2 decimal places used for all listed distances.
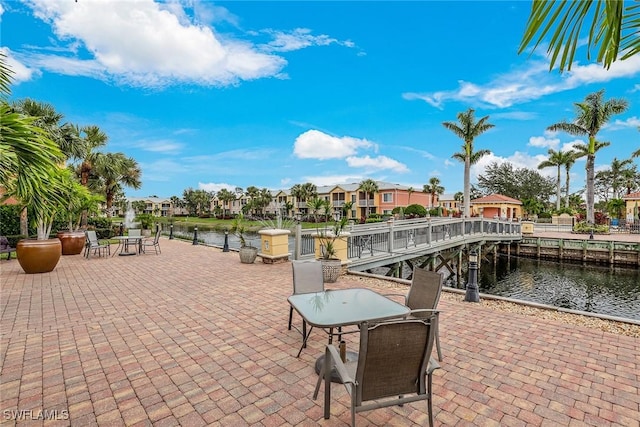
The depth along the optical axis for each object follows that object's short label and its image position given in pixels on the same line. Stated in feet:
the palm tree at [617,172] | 156.87
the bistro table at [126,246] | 39.05
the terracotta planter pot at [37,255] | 27.07
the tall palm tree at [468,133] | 91.71
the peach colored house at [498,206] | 127.85
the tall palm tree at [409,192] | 162.73
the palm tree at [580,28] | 4.00
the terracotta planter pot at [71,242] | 40.04
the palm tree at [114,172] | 68.23
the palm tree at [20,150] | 12.96
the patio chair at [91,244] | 36.76
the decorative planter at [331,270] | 25.25
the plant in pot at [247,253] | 33.55
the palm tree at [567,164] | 142.92
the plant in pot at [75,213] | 36.88
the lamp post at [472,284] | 19.86
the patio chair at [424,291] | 12.03
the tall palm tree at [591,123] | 84.64
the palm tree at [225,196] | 241.51
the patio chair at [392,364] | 6.83
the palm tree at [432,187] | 176.77
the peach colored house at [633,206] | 98.02
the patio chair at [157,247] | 41.11
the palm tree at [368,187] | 163.94
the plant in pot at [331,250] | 25.34
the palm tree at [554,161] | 144.37
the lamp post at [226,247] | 43.96
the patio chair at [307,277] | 14.87
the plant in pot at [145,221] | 74.60
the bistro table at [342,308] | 9.87
